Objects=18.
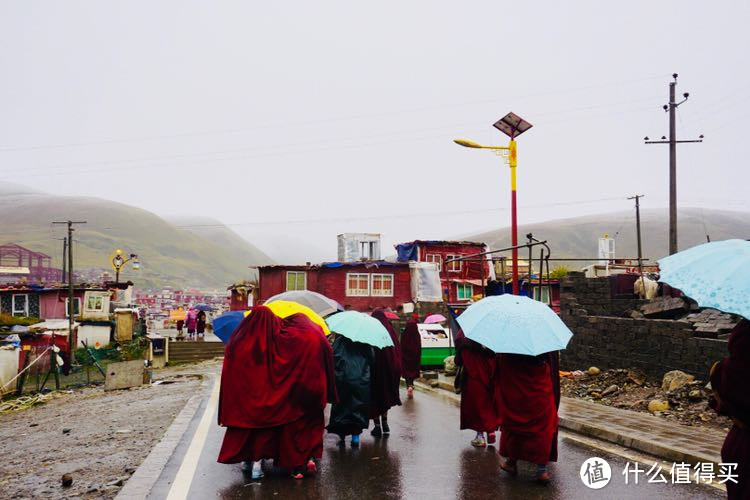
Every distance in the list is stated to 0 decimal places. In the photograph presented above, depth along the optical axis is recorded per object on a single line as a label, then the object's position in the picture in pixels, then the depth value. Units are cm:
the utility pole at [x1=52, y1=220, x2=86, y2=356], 3269
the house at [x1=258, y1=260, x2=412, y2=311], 4666
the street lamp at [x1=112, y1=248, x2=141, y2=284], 4419
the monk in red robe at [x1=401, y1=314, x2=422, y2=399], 1480
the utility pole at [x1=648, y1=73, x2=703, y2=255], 2595
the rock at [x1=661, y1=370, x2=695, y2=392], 1166
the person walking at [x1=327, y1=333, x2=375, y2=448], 819
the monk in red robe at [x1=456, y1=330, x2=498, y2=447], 838
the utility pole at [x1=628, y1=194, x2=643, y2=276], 4206
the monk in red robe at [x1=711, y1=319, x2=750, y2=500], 405
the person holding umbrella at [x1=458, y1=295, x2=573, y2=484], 640
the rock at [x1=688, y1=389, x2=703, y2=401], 1084
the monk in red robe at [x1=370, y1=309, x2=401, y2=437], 896
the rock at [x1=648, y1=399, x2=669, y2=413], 1083
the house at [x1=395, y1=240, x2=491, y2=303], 4675
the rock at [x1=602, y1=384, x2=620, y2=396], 1276
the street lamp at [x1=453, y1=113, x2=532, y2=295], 1457
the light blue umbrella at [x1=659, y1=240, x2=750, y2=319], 398
